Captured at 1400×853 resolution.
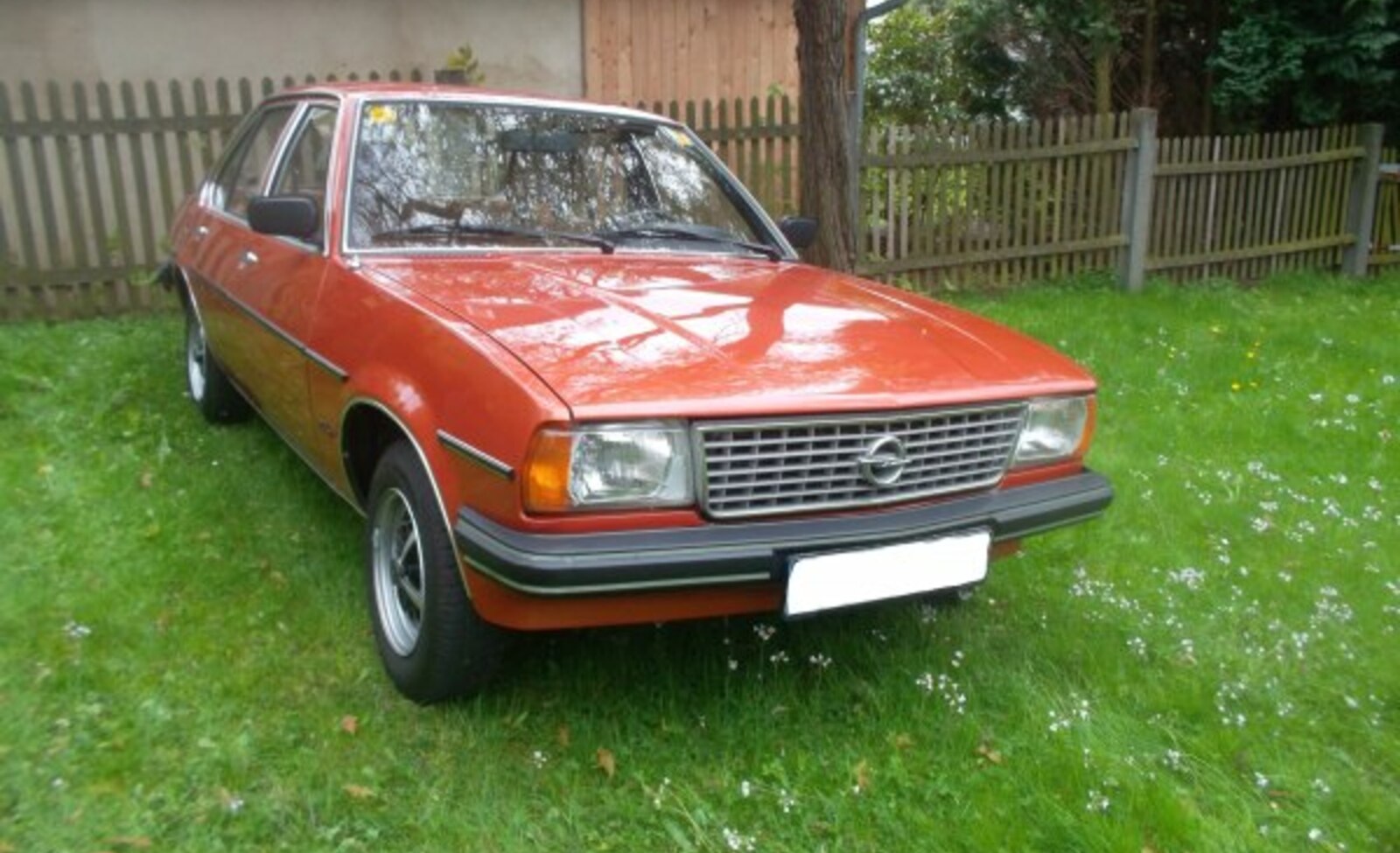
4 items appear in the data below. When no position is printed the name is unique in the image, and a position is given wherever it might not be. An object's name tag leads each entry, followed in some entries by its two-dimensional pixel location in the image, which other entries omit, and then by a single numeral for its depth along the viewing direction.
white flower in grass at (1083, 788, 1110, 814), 2.71
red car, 2.51
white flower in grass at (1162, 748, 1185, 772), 2.95
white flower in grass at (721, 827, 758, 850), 2.59
